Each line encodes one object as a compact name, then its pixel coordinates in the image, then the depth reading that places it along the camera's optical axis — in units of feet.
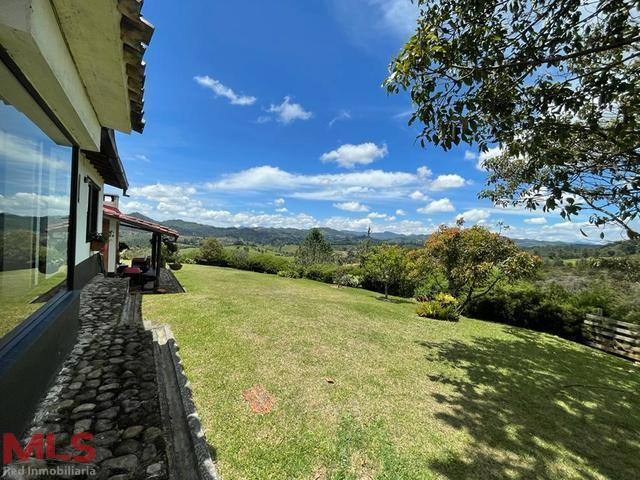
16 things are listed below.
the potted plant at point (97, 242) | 29.78
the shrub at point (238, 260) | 93.15
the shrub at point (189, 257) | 91.15
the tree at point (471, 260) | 32.07
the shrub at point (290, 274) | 82.55
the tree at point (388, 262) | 48.24
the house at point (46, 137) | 7.18
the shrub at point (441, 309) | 34.06
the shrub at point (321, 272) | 75.62
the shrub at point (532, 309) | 31.12
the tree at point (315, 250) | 129.80
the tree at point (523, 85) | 10.72
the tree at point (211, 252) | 95.31
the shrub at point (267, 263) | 88.52
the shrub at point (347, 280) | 69.15
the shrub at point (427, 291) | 45.17
